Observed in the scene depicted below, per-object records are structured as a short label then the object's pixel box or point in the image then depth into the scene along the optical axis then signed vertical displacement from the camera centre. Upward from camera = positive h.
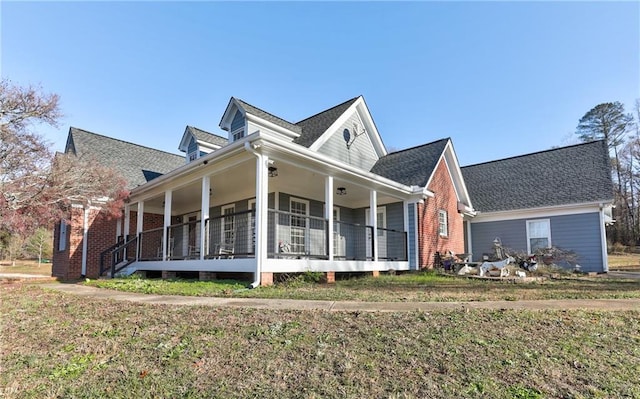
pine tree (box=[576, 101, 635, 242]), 36.25 +11.50
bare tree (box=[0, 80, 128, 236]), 10.30 +2.22
